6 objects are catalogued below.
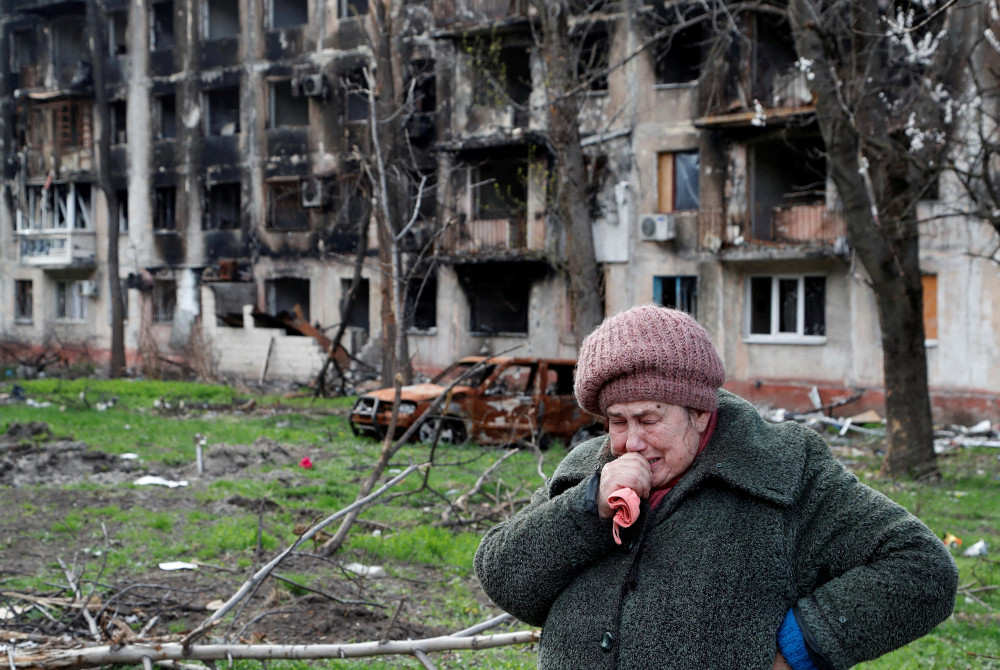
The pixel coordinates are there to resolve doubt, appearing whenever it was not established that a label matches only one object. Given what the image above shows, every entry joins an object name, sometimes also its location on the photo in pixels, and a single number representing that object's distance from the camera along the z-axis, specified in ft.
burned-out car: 47.57
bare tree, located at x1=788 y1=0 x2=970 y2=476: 36.68
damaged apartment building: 73.10
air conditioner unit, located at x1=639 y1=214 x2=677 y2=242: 78.54
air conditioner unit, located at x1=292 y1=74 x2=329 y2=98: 99.19
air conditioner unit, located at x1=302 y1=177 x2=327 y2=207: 99.71
